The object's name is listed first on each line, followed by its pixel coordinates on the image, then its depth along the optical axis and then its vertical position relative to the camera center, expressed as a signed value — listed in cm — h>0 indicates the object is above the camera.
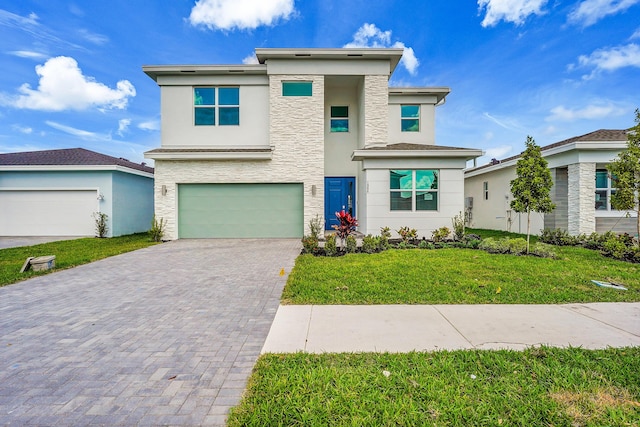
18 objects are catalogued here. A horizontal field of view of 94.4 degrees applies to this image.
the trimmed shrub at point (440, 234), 1045 -87
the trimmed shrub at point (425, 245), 952 -115
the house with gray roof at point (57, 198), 1430 +54
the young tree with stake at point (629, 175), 795 +95
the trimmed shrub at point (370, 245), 889 -108
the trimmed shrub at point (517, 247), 851 -108
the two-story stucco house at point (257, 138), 1244 +311
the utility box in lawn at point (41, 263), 691 -127
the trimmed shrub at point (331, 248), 858 -112
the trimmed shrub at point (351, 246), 890 -110
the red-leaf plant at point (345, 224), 903 -44
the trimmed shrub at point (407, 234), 1032 -85
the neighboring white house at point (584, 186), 1096 +94
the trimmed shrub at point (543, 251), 805 -114
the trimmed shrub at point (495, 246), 876 -110
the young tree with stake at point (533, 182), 837 +78
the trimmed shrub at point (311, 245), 888 -106
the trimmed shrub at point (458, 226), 1102 -61
